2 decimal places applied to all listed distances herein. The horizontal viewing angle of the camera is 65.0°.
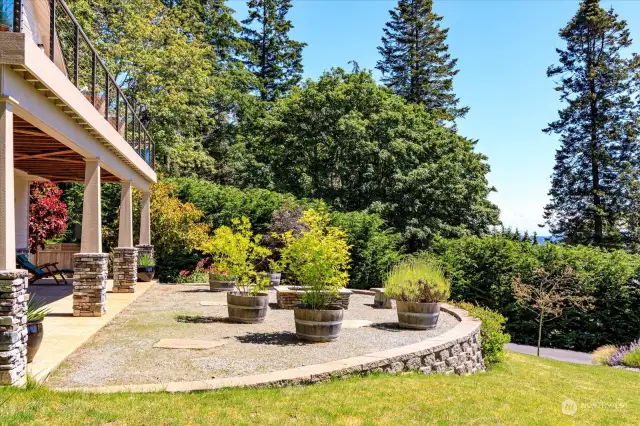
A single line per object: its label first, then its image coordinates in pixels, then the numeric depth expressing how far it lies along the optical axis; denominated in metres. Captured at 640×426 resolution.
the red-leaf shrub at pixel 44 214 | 15.70
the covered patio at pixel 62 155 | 4.95
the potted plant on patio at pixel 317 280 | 7.33
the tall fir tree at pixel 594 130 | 28.38
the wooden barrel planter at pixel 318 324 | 7.31
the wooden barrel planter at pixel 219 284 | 13.85
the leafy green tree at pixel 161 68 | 23.56
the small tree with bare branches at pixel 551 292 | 13.21
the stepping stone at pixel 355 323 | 8.95
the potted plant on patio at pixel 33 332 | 5.34
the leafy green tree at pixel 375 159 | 23.25
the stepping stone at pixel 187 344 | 6.76
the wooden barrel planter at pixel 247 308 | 8.80
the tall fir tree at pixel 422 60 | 33.09
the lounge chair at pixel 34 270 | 12.07
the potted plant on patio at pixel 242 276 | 8.67
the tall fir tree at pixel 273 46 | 33.78
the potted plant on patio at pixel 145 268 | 14.64
